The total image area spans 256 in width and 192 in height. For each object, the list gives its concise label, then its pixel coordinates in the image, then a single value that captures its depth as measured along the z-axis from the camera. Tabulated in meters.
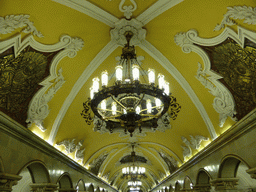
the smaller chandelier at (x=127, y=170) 18.94
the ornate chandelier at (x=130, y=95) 4.18
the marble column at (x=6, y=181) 4.86
